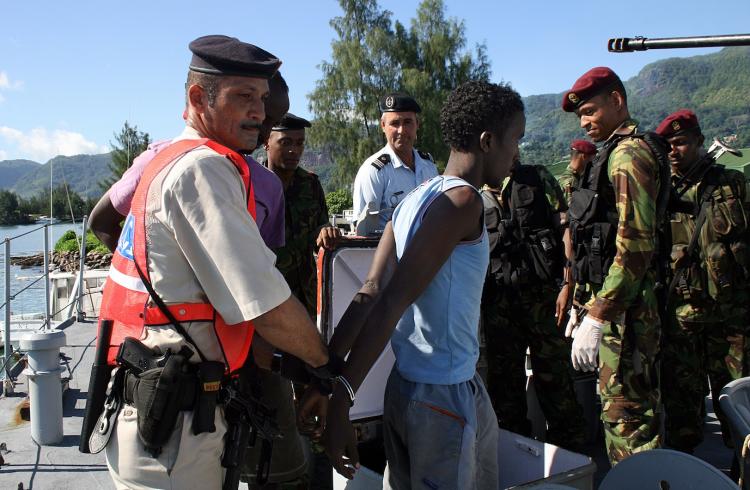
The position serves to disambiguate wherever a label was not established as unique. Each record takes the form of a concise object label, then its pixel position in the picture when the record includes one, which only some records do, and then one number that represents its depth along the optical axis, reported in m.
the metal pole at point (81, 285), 7.15
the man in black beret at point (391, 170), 4.59
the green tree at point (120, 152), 47.28
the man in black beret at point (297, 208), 4.11
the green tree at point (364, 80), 40.28
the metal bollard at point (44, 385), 4.48
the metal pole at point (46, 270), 6.14
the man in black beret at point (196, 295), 1.75
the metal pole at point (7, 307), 5.04
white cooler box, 2.78
